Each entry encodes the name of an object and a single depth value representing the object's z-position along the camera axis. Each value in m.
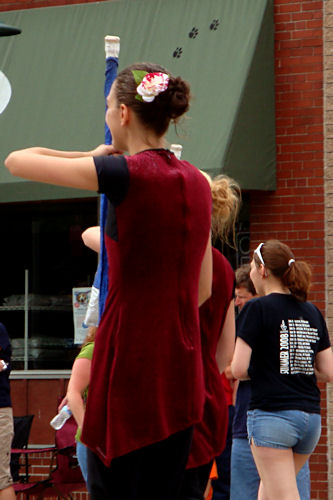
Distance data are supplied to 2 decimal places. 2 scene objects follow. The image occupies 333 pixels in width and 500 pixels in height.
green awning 18.77
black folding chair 18.62
